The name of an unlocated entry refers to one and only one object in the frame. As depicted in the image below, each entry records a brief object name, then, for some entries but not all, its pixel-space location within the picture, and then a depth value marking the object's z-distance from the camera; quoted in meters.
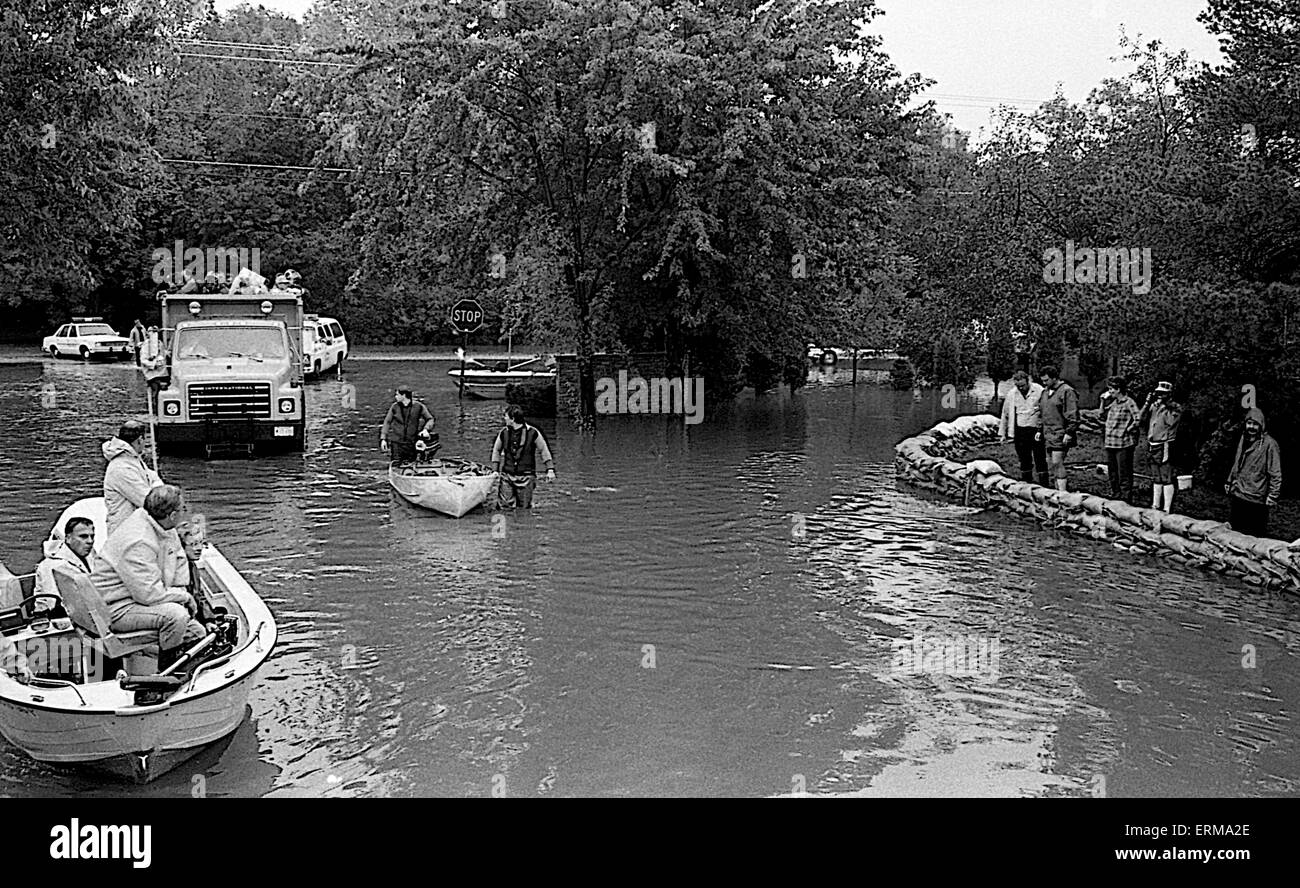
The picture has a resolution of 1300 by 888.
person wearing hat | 16.77
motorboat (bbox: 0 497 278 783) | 8.03
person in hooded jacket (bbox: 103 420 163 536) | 11.85
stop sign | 36.34
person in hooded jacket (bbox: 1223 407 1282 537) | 14.54
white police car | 52.72
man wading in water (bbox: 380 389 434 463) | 19.31
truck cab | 23.50
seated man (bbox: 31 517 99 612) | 9.73
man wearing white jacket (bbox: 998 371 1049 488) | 19.09
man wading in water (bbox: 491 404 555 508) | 18.36
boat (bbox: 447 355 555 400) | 39.03
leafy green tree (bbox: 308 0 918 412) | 27.34
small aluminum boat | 18.03
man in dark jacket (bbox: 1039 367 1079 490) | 18.50
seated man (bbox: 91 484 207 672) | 9.26
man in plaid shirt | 17.66
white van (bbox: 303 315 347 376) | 42.69
